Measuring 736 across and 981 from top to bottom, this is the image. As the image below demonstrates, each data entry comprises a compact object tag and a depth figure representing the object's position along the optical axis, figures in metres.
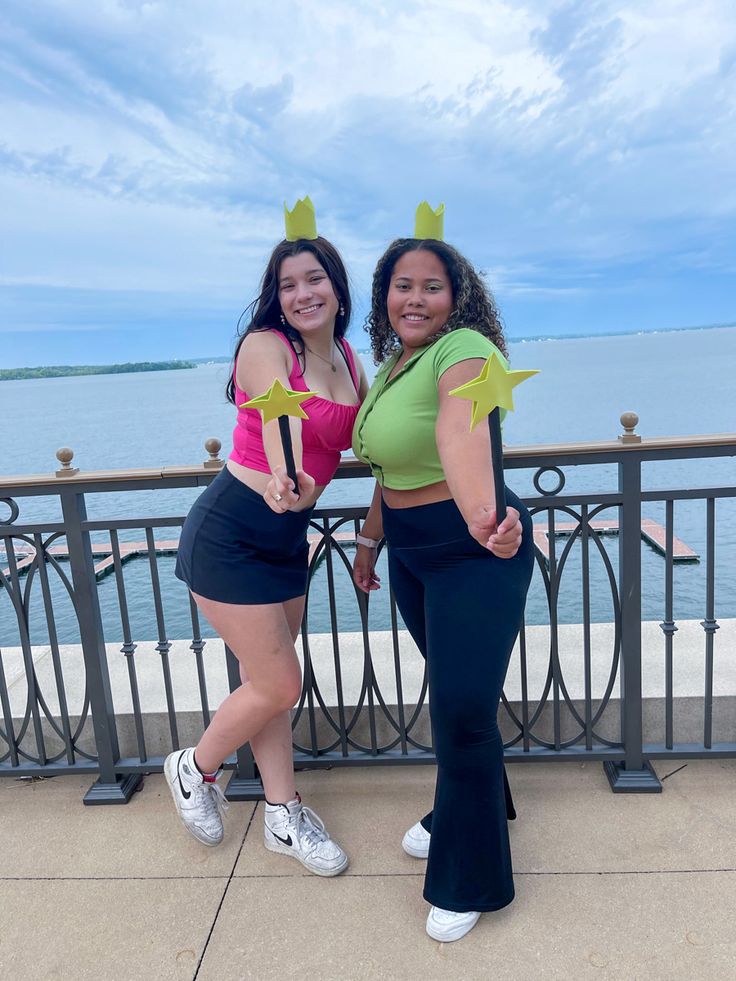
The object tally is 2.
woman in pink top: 1.74
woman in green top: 1.56
